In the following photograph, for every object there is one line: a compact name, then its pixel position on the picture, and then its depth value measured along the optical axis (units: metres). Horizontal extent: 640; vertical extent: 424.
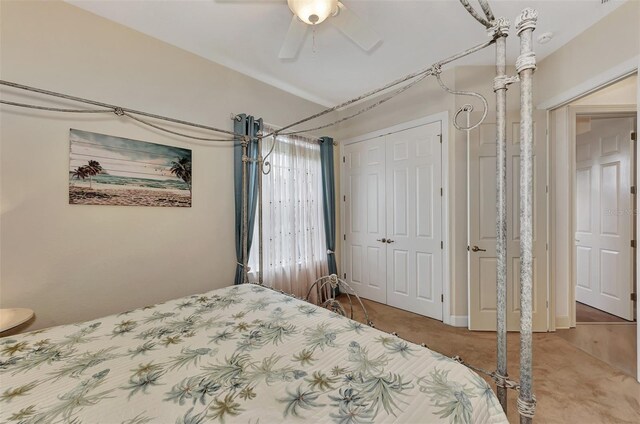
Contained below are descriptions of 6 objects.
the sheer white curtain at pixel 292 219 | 3.10
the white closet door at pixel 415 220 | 3.09
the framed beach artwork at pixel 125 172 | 1.96
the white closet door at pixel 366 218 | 3.62
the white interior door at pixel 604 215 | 3.08
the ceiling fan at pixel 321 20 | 1.51
